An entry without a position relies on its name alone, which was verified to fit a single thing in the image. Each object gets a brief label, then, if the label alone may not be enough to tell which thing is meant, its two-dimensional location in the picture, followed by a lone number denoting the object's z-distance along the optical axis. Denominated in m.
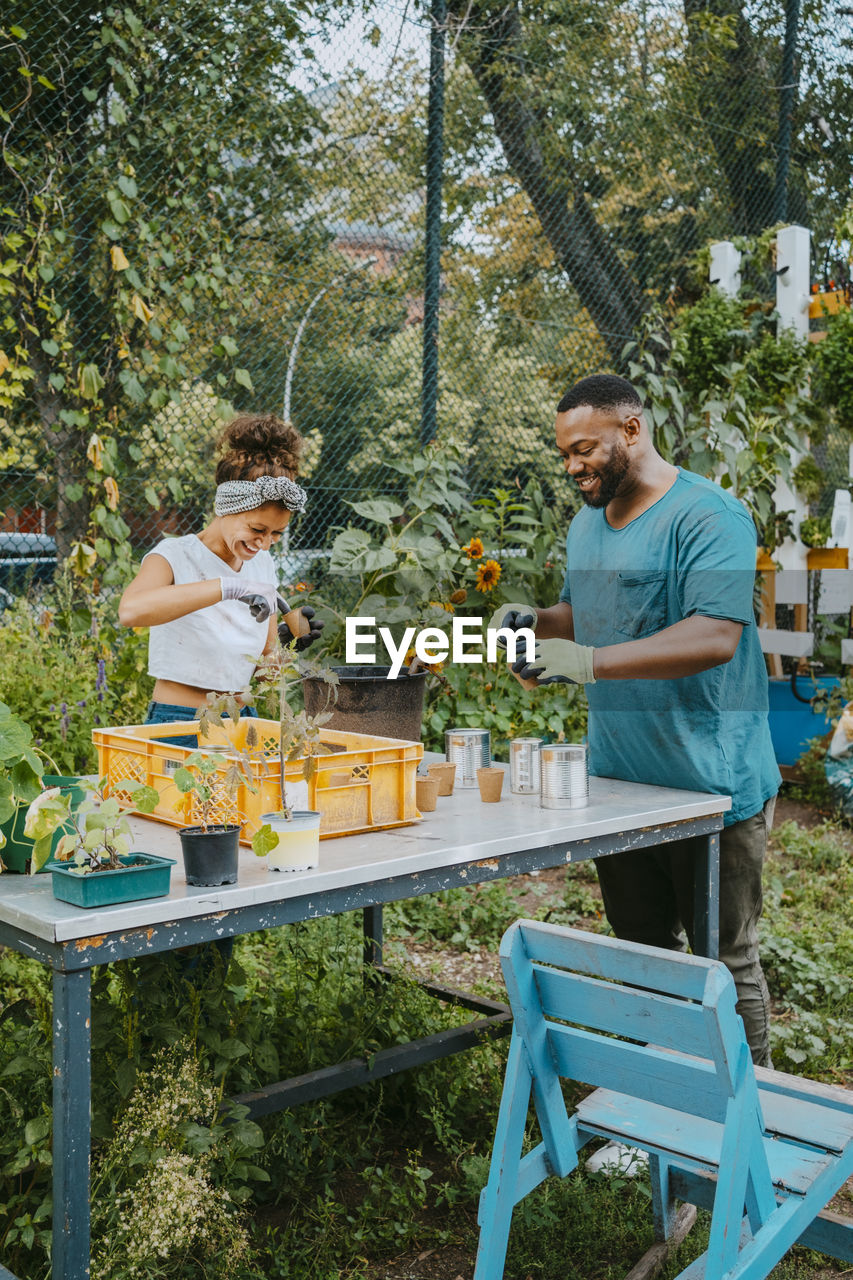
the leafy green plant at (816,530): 6.09
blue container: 6.03
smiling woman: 2.68
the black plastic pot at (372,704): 2.60
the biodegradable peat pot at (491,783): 2.50
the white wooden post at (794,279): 6.38
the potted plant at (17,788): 1.74
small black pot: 1.74
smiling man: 2.51
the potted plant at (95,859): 1.63
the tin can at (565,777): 2.41
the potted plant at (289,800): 1.83
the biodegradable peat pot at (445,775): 2.57
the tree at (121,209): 4.50
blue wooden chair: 1.59
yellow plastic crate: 2.02
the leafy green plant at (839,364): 5.83
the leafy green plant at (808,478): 6.08
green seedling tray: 1.62
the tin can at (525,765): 2.59
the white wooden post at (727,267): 6.55
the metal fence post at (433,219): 5.32
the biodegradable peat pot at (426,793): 2.38
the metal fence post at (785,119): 7.44
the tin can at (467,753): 2.73
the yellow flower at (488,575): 4.69
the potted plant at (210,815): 1.75
